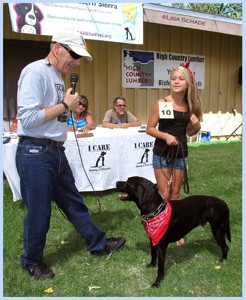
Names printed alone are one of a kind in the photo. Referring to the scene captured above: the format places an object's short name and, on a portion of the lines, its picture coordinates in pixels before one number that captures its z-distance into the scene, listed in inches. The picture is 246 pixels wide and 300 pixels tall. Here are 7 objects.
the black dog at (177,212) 99.9
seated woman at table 200.5
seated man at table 216.6
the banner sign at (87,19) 215.0
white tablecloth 163.2
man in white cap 87.3
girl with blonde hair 113.5
